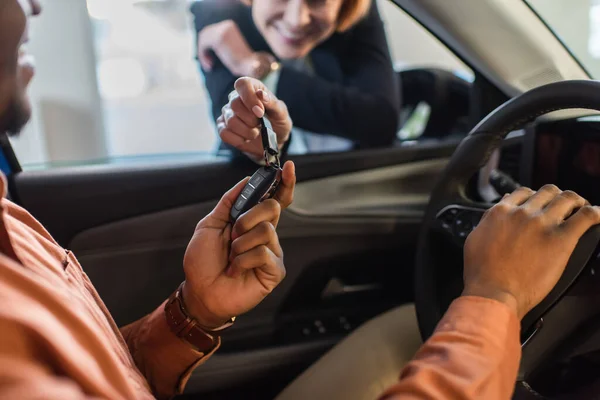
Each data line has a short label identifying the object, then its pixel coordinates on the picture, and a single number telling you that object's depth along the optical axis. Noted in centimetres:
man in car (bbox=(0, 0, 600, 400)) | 48
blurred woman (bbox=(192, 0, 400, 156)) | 140
